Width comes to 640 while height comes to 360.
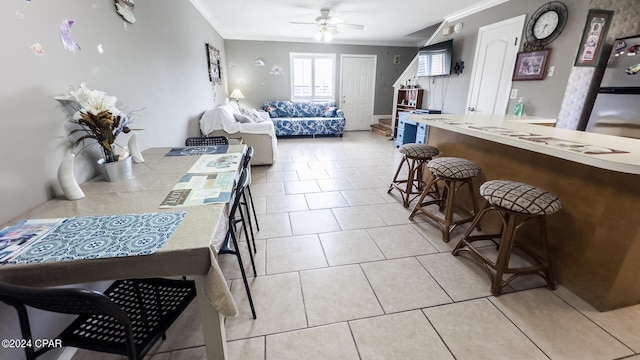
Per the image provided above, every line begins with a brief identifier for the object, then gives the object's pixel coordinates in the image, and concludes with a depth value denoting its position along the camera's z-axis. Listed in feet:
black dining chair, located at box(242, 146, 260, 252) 5.76
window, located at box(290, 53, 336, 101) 23.67
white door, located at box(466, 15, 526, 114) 11.61
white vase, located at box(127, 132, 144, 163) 5.83
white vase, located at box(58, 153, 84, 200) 3.89
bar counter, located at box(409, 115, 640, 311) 4.56
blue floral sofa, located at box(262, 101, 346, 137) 21.49
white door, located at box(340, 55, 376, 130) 24.25
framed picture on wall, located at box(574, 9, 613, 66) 8.66
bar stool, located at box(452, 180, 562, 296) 4.96
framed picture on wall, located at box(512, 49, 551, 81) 10.39
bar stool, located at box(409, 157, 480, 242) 6.98
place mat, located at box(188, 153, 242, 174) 5.34
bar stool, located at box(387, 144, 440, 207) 9.00
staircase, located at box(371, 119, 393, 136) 22.40
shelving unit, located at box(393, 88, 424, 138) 18.22
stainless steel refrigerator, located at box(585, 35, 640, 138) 8.70
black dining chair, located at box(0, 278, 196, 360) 2.18
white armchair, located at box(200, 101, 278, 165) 13.41
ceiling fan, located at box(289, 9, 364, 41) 14.34
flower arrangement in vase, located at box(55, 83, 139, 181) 4.21
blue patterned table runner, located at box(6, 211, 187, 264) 2.71
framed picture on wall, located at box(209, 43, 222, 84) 15.38
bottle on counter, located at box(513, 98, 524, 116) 11.19
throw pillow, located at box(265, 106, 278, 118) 22.77
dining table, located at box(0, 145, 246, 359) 2.66
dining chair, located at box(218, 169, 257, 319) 4.36
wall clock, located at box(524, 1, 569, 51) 9.77
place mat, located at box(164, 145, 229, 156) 6.70
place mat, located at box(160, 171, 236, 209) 3.92
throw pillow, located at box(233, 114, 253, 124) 14.75
